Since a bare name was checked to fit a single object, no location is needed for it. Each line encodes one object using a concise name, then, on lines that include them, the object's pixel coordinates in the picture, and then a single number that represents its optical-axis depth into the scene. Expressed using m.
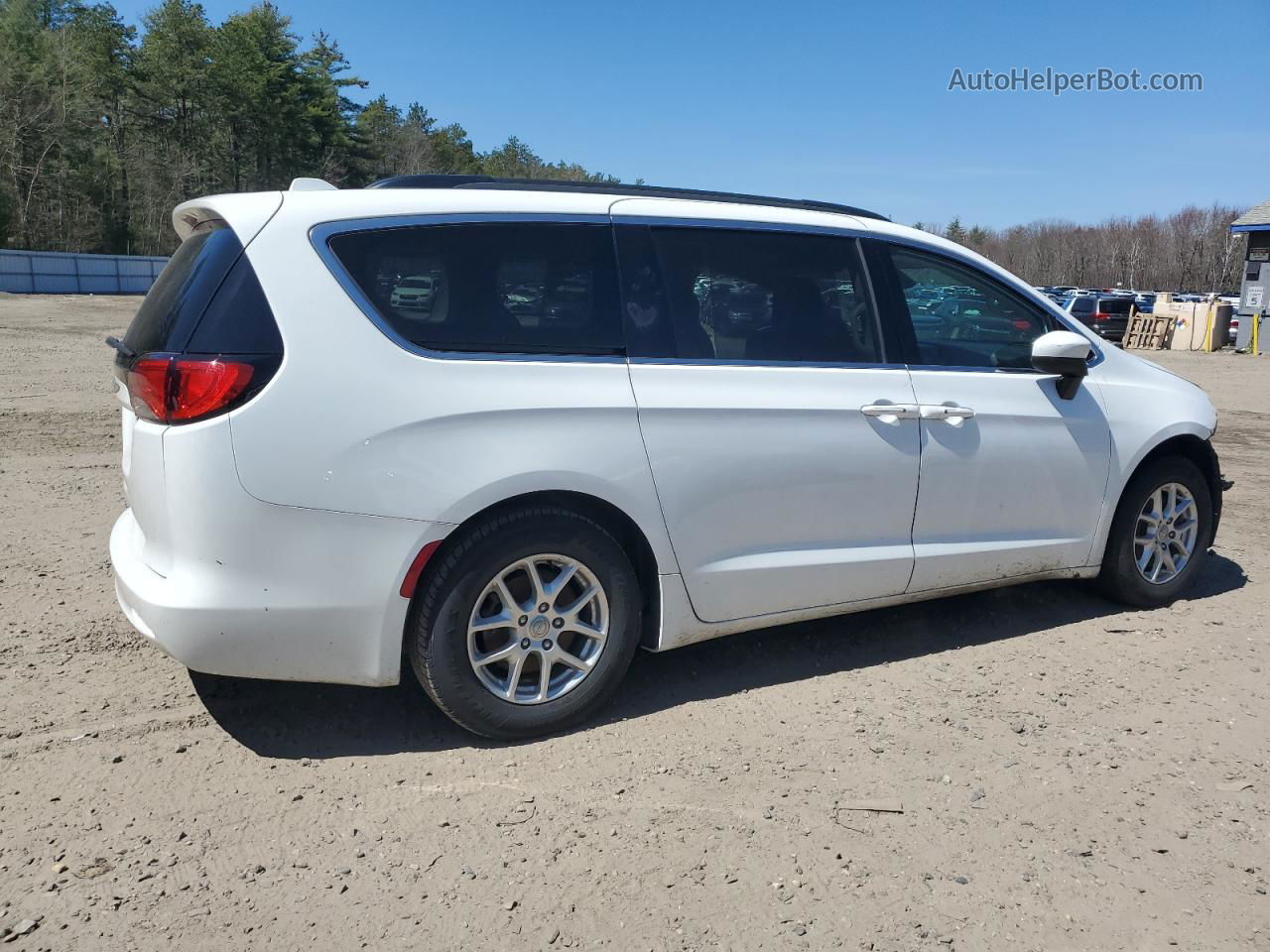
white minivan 3.13
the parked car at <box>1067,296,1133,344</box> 32.53
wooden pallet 30.97
